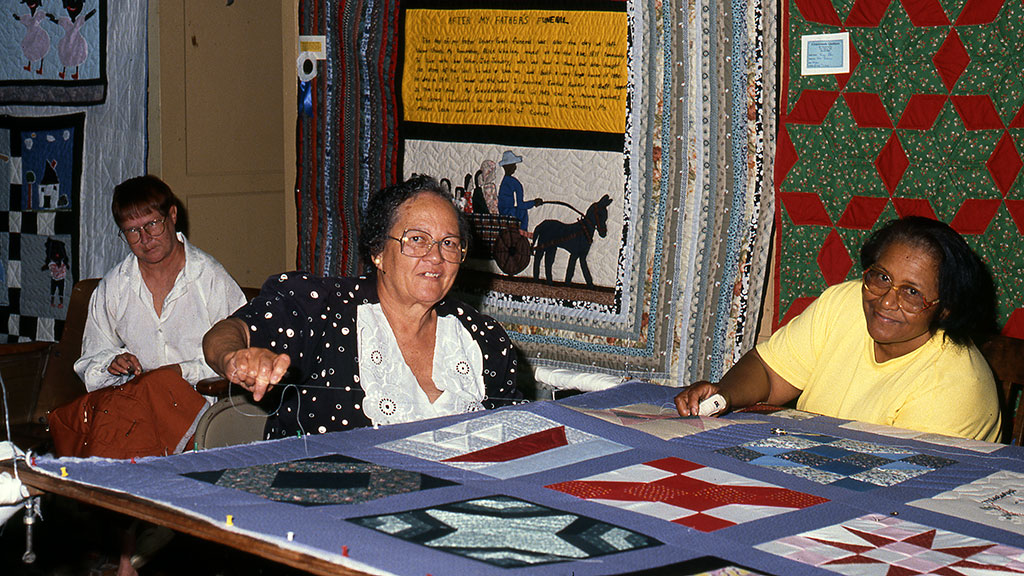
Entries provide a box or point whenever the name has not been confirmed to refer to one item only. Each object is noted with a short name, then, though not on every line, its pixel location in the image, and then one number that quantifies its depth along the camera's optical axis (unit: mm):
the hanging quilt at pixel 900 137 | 3037
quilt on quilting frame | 1539
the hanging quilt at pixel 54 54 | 4809
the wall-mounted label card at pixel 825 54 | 3277
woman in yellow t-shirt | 2430
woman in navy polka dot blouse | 2566
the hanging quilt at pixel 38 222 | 5016
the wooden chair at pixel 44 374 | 3871
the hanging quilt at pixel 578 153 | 3582
